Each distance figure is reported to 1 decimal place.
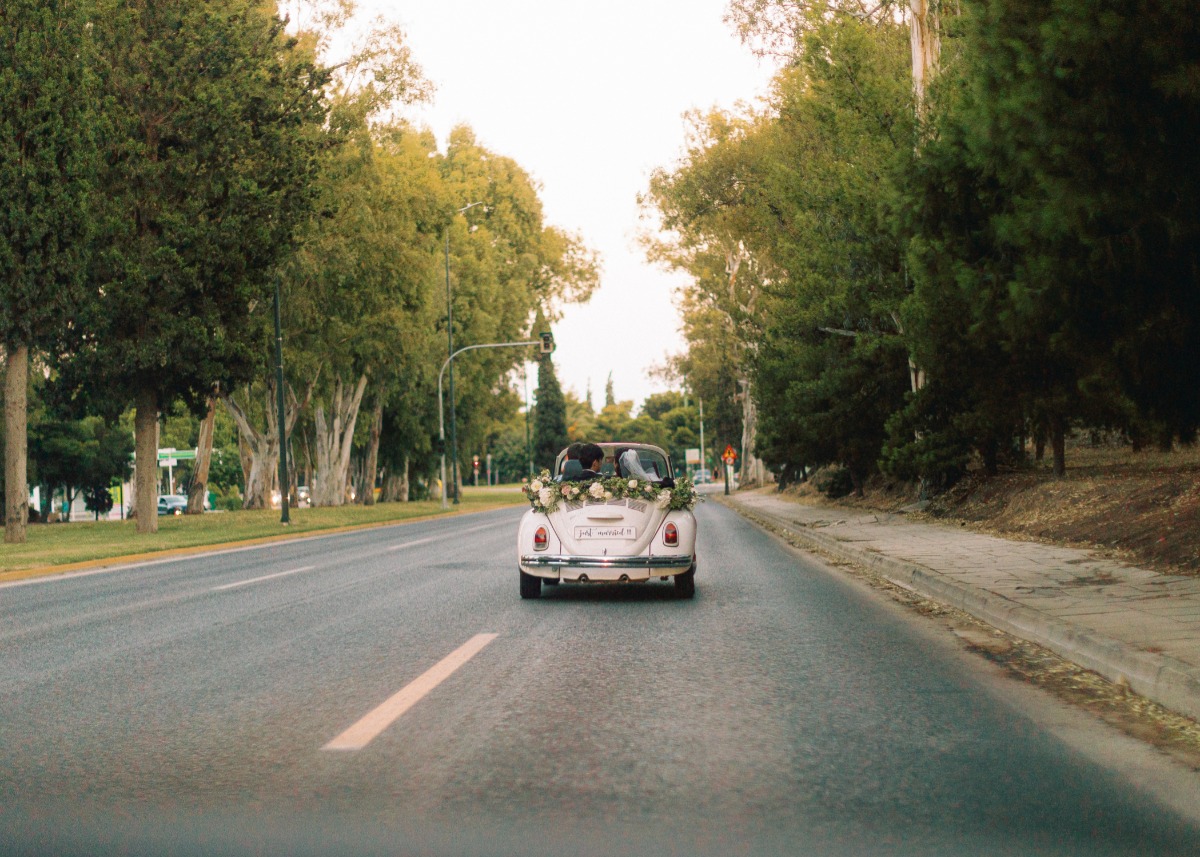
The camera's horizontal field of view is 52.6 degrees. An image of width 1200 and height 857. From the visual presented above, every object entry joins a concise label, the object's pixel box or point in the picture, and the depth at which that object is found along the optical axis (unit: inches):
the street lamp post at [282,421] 1325.0
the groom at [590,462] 477.4
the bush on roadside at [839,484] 1445.6
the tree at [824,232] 952.3
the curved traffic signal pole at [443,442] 1927.9
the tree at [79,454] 2192.4
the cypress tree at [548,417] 4788.4
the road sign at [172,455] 2816.7
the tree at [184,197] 1142.3
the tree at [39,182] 967.6
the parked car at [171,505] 2827.3
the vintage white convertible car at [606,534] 454.3
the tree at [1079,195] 331.3
